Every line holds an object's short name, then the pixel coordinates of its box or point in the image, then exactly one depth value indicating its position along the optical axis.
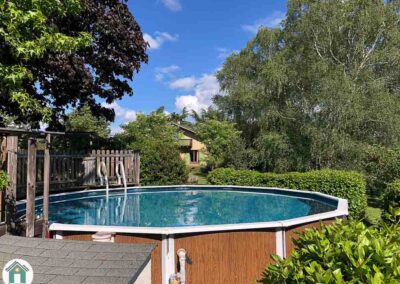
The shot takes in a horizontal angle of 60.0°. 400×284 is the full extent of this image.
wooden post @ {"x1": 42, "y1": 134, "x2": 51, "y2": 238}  6.31
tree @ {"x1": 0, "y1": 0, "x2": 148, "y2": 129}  11.38
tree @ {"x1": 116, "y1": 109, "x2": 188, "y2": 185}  15.58
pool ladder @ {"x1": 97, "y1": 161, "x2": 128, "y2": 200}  13.56
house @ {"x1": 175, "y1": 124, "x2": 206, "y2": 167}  36.81
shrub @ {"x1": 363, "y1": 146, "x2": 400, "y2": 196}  13.53
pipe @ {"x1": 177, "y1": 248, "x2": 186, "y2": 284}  6.11
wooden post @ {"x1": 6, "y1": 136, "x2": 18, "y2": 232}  5.76
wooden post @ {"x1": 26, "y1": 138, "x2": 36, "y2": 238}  5.93
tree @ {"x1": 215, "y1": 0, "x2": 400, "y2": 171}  16.94
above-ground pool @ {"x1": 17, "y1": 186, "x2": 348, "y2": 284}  6.47
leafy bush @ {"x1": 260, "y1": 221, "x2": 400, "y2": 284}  1.95
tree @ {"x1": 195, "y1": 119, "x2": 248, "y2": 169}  24.33
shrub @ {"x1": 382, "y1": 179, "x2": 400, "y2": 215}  8.16
